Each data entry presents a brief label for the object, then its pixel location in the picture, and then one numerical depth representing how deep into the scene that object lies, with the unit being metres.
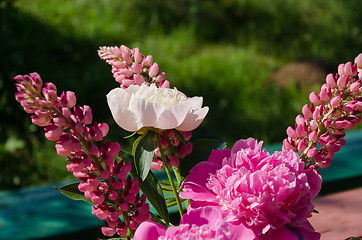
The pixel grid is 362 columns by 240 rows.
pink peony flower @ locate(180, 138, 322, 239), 1.17
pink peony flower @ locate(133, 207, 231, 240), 1.12
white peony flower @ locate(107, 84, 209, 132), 1.21
